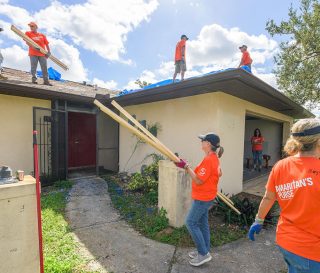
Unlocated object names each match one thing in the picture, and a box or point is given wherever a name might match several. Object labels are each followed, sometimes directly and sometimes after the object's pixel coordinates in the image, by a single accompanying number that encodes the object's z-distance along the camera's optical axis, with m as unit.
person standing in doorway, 9.40
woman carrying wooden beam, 2.86
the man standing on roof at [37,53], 7.35
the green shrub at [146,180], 6.11
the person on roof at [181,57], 7.30
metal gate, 7.00
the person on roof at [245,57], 7.41
